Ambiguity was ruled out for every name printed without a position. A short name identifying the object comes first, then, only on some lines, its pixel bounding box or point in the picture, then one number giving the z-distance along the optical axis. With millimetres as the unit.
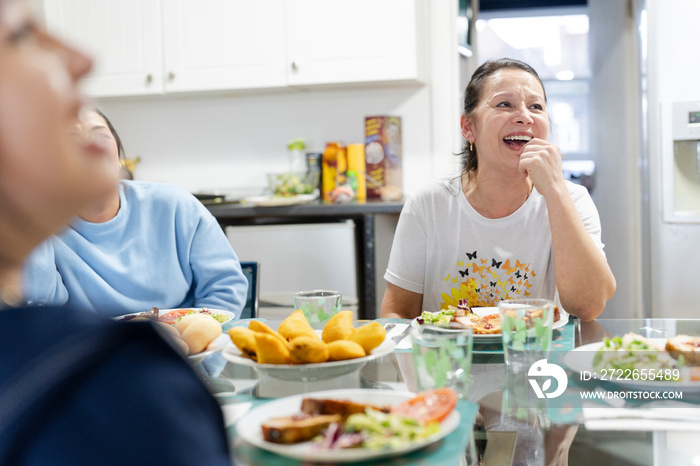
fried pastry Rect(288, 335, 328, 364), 967
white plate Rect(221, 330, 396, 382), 974
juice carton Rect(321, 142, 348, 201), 3475
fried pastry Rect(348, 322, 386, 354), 1062
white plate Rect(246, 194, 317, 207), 3098
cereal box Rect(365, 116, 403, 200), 3416
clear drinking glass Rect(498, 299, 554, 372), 1076
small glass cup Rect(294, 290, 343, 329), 1342
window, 5914
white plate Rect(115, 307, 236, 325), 1479
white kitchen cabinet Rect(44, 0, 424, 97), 3279
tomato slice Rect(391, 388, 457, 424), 748
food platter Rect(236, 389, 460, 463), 656
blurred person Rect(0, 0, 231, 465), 400
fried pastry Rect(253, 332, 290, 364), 982
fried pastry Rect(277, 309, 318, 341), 1075
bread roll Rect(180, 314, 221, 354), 1139
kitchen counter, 3031
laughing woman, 1710
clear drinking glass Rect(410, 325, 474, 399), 900
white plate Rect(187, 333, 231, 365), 1122
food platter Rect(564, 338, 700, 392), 944
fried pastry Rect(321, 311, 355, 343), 1068
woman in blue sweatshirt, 1613
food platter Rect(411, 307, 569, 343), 1194
